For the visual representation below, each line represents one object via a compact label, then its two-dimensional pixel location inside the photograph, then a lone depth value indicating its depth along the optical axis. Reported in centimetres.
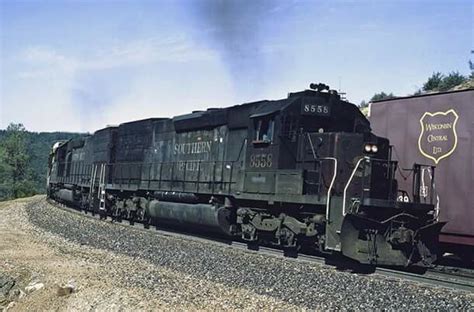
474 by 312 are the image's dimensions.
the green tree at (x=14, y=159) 8558
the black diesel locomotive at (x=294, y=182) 1065
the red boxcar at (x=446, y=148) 1142
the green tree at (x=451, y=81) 2948
